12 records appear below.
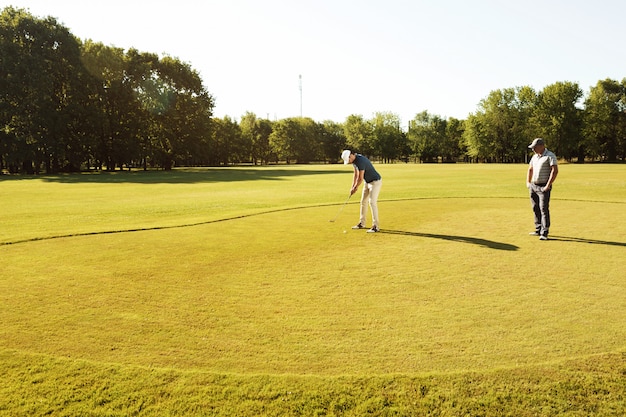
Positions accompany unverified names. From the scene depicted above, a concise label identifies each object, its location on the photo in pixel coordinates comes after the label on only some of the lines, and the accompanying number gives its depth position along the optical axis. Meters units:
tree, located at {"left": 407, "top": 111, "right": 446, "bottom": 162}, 148.25
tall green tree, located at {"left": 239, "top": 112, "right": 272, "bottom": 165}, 150.00
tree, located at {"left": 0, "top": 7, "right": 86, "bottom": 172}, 60.90
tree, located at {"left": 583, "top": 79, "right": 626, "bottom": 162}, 107.50
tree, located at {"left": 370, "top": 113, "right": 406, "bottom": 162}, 152.38
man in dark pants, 12.61
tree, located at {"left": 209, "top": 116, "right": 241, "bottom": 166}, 126.27
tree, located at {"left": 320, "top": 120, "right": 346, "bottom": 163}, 160.62
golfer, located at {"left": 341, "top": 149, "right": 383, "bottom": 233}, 13.68
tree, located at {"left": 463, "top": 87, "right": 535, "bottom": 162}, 118.81
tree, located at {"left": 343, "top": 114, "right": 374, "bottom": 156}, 154.50
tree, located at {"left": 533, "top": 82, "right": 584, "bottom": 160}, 108.19
